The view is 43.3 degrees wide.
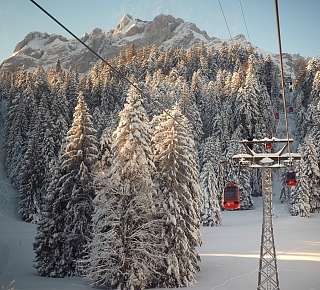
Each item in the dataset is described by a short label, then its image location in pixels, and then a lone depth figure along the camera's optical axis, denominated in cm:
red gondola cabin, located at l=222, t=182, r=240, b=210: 2025
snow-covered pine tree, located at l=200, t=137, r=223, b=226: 5978
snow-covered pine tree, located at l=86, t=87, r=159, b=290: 2625
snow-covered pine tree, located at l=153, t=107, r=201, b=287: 2808
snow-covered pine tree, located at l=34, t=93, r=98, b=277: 3100
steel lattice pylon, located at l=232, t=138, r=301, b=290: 2010
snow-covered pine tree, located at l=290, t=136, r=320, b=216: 6219
